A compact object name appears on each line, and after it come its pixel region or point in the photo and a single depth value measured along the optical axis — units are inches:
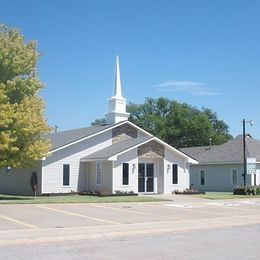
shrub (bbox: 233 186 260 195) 1408.7
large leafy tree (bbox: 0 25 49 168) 1018.1
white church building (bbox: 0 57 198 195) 1330.0
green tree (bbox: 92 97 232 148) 3139.8
